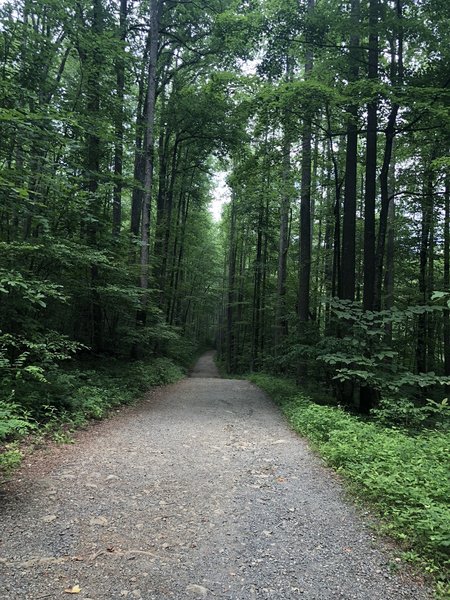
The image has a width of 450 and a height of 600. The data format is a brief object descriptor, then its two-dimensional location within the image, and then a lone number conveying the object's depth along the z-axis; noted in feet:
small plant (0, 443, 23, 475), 13.46
